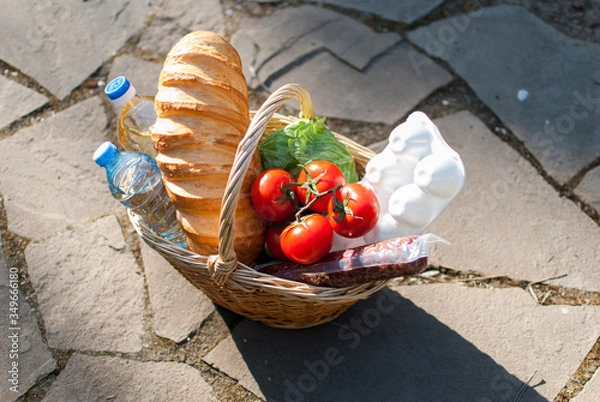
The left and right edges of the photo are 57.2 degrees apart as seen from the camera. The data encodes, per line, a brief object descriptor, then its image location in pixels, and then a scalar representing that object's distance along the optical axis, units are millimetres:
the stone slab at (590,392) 1846
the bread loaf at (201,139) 1636
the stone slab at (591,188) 2342
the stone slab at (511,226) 2174
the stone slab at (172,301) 2029
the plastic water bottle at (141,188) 1740
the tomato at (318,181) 1652
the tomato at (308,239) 1586
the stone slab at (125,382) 1873
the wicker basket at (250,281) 1455
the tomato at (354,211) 1582
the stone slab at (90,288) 2004
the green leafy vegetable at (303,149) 1889
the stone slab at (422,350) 1873
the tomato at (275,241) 1746
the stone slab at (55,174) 2305
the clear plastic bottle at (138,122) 1995
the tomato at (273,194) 1655
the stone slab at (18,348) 1890
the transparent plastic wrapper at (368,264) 1481
